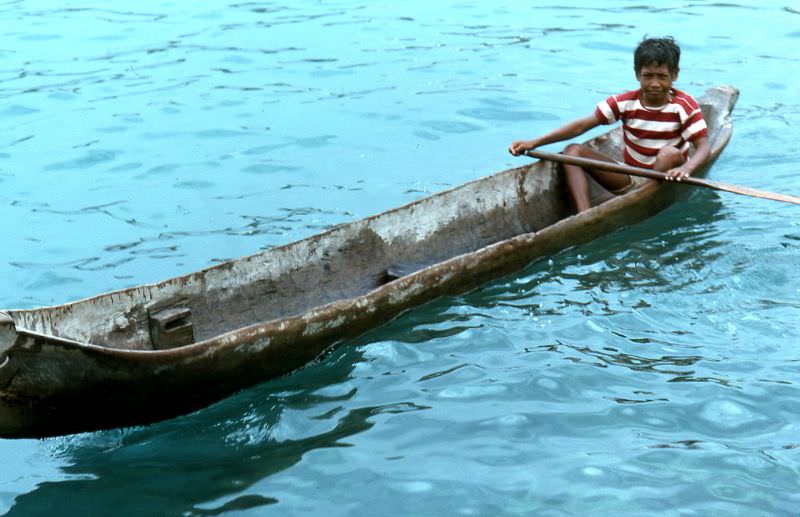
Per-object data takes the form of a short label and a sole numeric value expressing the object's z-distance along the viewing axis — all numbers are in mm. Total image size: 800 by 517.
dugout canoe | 3885
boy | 6219
